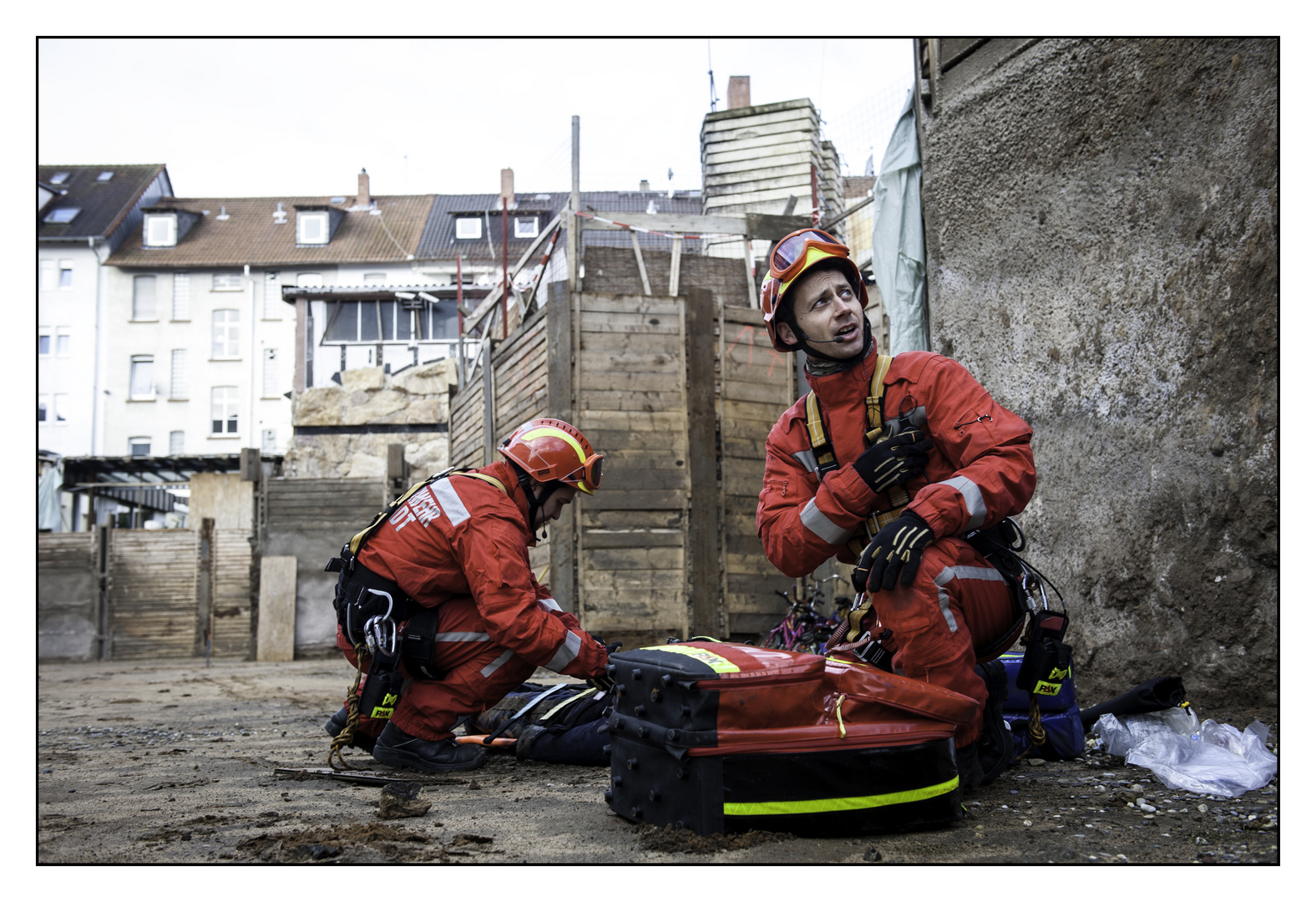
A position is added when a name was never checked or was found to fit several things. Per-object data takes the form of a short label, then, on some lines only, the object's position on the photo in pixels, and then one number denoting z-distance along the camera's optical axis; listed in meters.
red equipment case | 2.59
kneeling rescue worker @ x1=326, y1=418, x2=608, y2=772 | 4.11
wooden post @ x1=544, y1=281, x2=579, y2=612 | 10.16
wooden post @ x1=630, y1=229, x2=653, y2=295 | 11.88
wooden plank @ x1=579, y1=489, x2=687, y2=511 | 10.25
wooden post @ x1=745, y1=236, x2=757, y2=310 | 12.38
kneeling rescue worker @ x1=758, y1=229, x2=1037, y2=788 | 3.00
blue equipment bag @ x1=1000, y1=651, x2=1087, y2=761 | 3.75
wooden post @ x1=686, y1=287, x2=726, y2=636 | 10.43
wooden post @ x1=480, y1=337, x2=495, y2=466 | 12.76
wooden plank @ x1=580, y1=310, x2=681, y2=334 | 10.48
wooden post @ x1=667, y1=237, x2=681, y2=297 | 11.68
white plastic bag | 3.12
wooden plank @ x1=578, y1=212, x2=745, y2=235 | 11.20
